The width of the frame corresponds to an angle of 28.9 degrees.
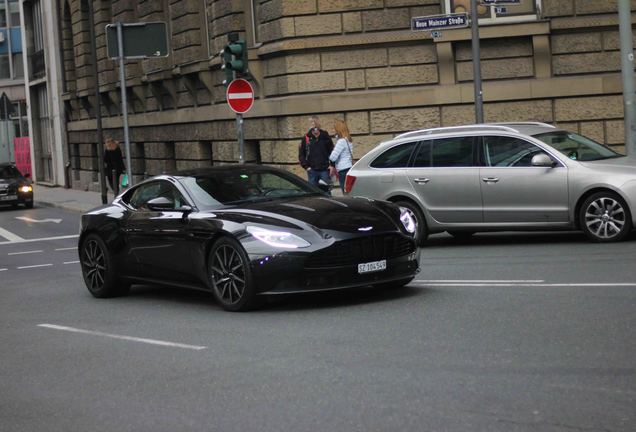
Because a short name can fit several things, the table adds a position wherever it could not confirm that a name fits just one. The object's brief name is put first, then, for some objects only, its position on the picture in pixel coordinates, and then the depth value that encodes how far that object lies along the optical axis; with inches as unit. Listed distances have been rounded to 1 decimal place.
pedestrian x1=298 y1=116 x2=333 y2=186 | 853.2
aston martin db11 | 404.8
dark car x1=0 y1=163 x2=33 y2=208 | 1413.6
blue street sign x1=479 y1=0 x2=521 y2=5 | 693.2
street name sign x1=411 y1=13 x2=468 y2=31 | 717.1
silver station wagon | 568.1
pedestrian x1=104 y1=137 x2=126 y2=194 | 1311.5
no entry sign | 799.1
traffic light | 765.3
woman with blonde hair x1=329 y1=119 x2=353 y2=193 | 824.3
